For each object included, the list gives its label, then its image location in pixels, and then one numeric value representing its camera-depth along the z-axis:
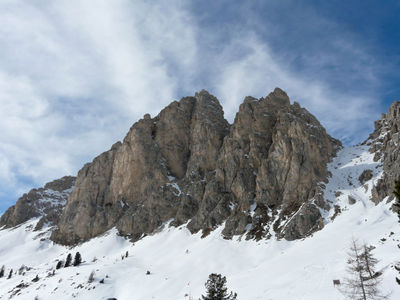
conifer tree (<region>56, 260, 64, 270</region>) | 89.76
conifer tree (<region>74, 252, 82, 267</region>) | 86.11
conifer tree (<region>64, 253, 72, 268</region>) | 88.51
